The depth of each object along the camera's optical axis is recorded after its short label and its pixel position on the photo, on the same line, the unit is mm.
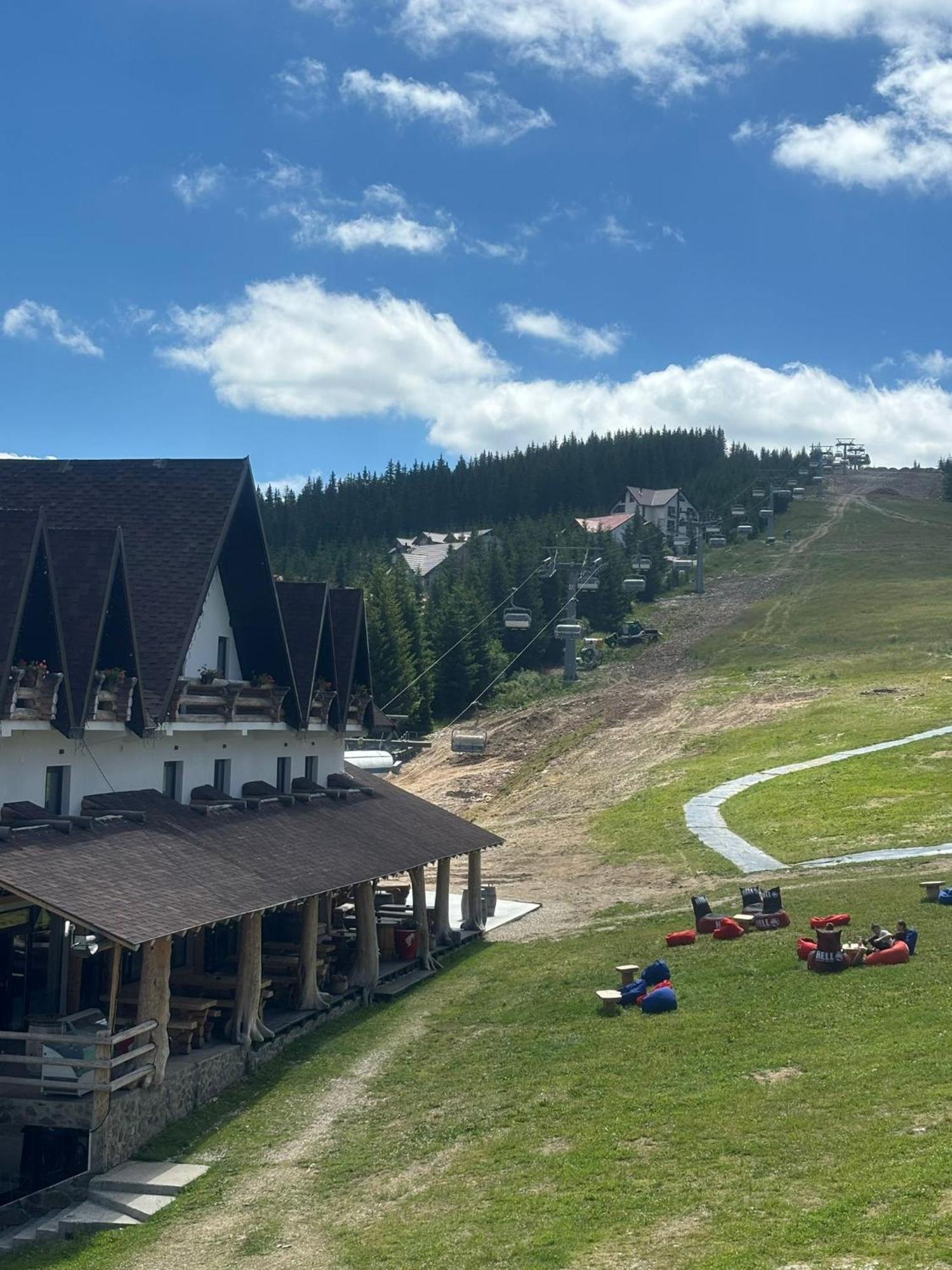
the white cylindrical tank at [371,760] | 67625
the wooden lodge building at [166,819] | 21422
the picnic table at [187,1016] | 24469
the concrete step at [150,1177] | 19656
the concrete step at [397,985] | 32000
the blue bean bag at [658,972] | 26766
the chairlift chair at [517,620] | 77875
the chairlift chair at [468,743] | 69312
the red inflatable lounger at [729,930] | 30734
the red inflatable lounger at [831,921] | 28328
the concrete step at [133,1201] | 18938
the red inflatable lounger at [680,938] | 31047
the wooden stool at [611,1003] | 25766
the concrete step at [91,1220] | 18641
